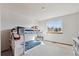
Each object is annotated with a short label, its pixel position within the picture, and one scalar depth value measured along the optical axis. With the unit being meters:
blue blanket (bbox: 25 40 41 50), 2.89
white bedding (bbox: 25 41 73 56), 2.80
